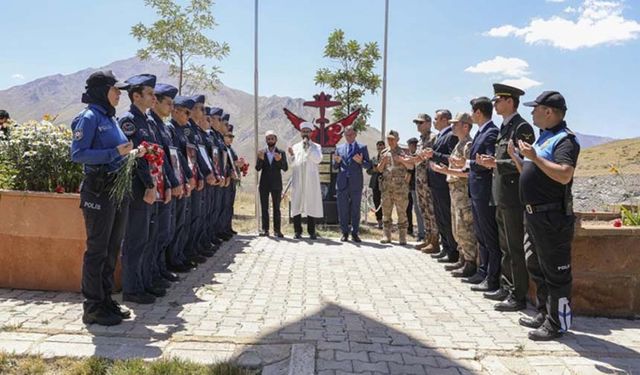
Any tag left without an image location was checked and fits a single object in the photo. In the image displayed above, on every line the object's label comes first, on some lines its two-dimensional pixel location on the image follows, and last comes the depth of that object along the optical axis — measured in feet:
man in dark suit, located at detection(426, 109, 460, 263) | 24.11
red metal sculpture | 39.04
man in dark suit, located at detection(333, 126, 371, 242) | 30.91
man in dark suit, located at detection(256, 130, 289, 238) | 31.42
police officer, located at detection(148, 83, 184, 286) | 17.60
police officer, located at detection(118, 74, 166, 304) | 15.85
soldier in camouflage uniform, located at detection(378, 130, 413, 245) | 29.25
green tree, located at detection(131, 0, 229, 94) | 49.37
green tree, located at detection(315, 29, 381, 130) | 49.44
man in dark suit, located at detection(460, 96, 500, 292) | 18.53
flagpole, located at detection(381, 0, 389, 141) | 42.83
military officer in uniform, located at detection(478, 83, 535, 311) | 16.15
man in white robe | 32.04
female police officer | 13.64
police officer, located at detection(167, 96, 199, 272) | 20.16
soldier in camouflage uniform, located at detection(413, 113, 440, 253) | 26.63
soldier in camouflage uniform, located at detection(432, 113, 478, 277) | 20.99
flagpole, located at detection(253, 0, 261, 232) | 37.81
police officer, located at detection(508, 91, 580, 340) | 13.82
